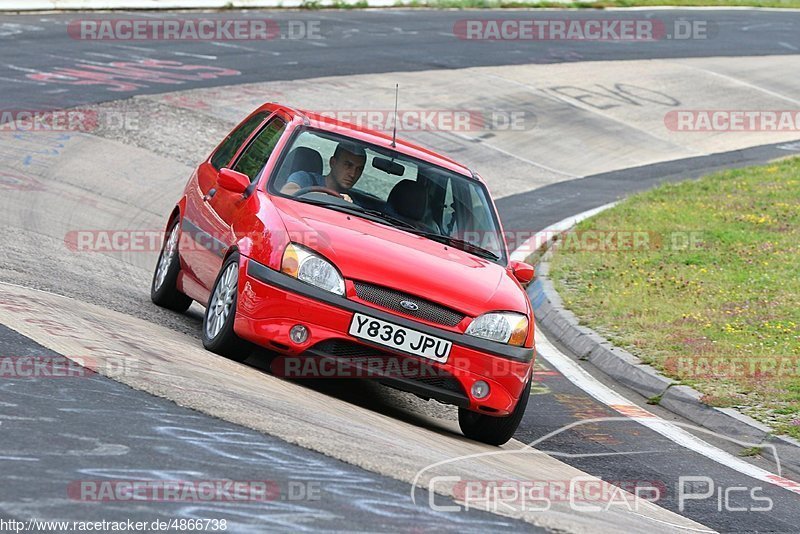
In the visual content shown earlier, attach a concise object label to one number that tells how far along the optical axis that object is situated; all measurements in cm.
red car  1483
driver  1736
